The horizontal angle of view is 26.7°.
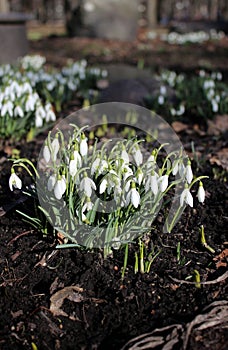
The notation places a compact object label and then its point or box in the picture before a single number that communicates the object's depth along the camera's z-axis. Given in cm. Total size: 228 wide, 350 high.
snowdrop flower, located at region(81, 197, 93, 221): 205
